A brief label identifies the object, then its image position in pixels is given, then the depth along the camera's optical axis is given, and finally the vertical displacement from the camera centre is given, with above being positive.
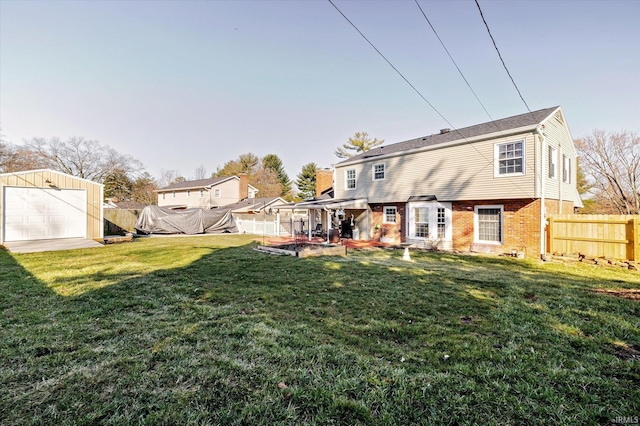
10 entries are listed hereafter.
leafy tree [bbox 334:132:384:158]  41.91 +10.71
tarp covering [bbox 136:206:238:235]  23.16 -0.47
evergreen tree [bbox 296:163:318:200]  46.97 +5.96
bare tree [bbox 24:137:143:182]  35.47 +7.62
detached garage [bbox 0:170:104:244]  13.45 +0.45
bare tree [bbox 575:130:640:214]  23.69 +4.40
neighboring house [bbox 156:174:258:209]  32.09 +2.74
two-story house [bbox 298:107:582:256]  11.56 +1.42
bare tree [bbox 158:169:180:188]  54.08 +7.61
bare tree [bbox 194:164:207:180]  58.75 +9.02
